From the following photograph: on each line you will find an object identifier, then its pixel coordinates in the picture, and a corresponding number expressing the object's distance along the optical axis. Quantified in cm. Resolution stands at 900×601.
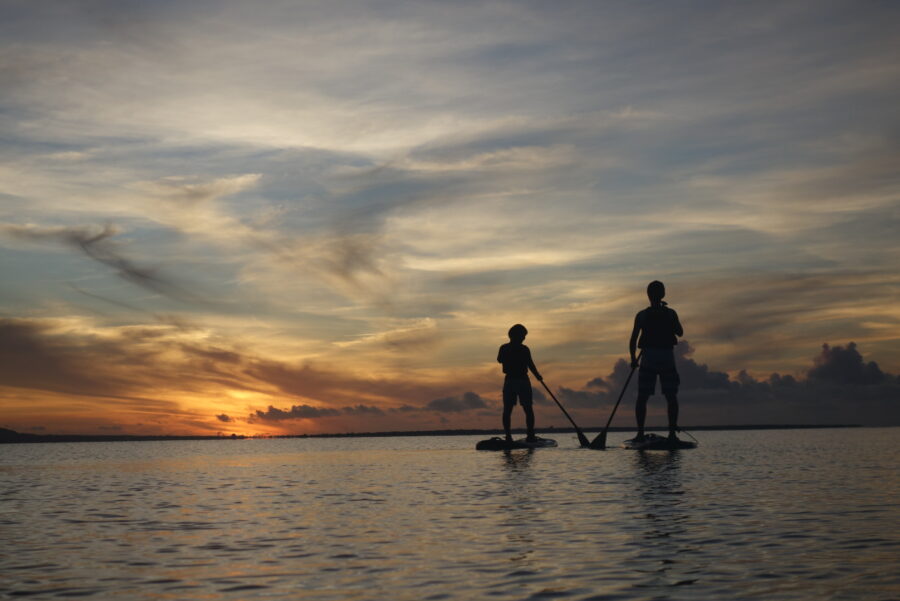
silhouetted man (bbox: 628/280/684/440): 2364
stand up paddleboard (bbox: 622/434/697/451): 2413
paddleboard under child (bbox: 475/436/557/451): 2835
